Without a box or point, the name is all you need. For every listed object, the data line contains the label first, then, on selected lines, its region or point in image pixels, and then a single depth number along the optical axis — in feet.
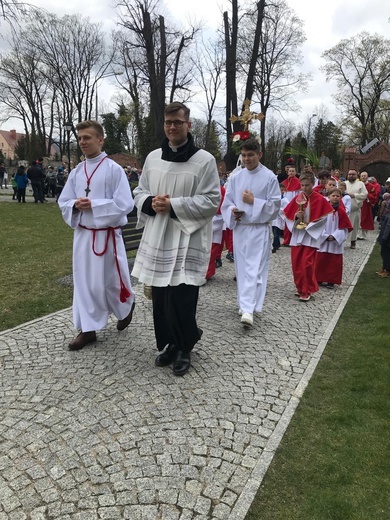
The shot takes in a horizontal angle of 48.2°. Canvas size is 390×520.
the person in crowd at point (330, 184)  28.98
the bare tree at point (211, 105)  126.93
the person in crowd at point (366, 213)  43.75
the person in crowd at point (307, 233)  21.11
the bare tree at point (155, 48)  63.16
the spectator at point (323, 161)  63.16
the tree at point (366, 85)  135.54
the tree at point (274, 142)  162.50
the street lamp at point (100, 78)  114.21
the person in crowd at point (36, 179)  61.82
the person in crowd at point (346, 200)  30.22
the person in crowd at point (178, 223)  11.91
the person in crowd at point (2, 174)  95.49
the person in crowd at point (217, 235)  24.97
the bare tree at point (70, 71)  121.29
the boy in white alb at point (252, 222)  17.03
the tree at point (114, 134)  156.87
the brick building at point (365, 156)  106.83
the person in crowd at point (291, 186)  34.68
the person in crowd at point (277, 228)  33.99
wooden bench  25.36
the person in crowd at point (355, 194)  40.40
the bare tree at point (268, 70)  98.83
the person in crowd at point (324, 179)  31.96
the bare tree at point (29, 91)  130.41
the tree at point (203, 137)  156.82
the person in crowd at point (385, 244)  26.20
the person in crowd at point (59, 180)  73.27
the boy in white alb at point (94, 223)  13.61
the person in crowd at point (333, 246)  24.22
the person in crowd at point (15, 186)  64.68
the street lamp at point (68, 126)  82.81
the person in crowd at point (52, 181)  77.82
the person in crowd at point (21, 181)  62.95
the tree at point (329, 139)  155.12
